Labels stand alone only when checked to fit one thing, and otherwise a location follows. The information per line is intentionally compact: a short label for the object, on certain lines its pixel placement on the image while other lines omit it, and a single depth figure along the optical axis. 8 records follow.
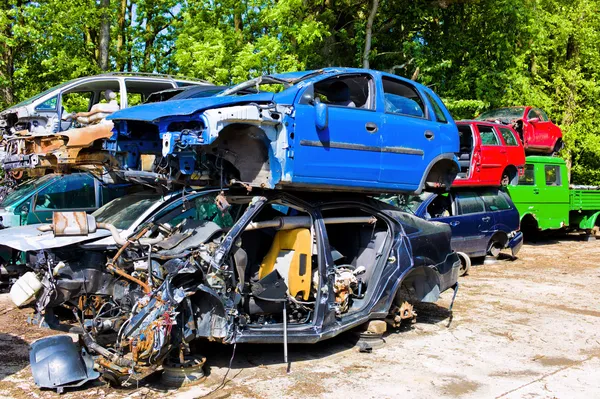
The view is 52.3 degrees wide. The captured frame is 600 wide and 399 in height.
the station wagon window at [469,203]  12.25
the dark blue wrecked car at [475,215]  11.64
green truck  14.89
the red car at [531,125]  15.90
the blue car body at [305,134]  5.68
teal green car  9.36
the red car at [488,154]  12.89
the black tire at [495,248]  13.03
